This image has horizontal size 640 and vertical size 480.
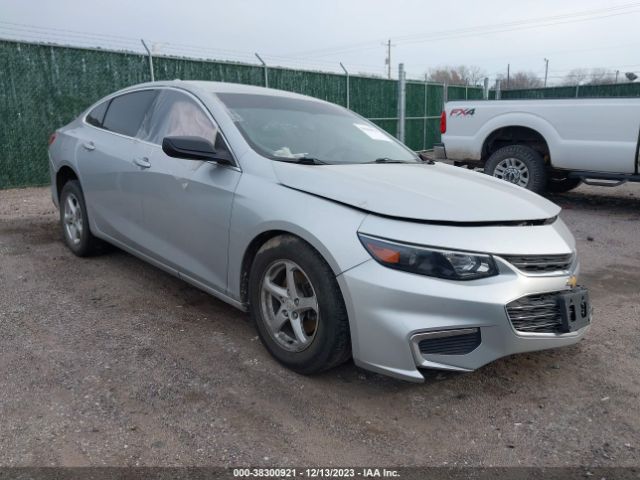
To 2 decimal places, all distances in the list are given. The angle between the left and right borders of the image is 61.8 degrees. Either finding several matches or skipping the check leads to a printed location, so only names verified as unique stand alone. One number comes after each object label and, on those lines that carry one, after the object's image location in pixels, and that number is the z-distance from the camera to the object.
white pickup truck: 7.21
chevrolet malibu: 2.47
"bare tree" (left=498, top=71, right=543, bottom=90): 47.12
